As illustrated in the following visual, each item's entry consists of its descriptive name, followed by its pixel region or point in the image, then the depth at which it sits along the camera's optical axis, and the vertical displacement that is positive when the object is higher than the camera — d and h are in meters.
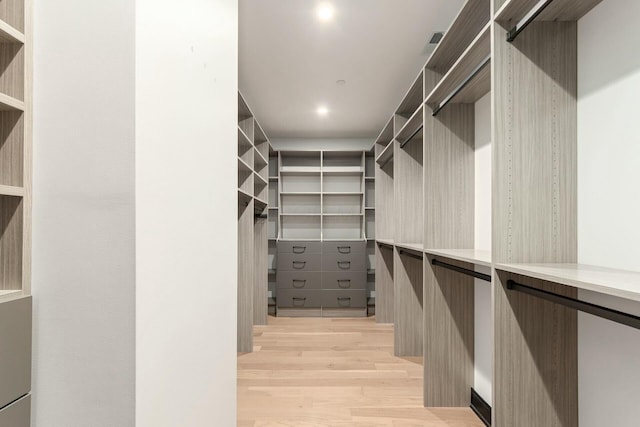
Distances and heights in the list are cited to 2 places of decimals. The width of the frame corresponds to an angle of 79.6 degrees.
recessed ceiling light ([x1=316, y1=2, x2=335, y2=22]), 2.26 +1.26
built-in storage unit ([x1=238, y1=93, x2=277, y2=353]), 3.43 +0.01
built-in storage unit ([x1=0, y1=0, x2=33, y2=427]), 0.70 +0.08
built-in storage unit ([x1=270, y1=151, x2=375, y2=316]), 4.83 -0.15
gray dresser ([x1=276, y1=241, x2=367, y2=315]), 4.82 -0.73
